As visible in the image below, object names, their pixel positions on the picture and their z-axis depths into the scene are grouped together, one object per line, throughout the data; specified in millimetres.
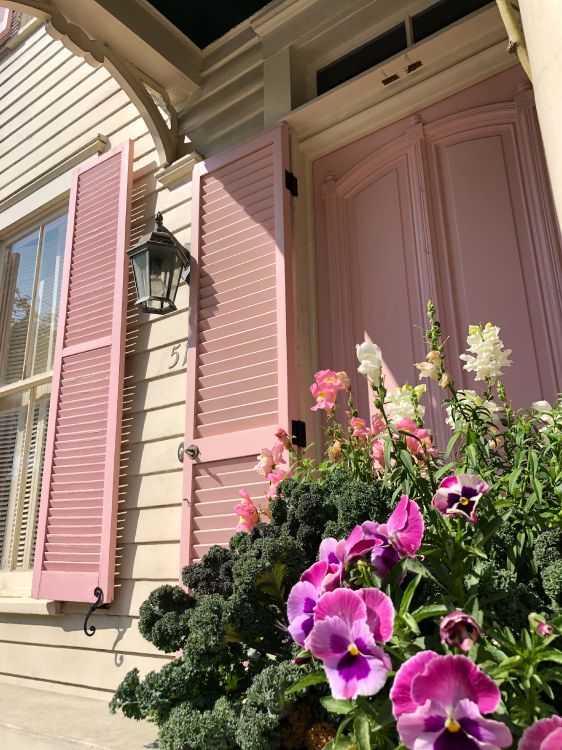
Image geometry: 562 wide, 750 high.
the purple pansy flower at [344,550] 975
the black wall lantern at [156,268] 2955
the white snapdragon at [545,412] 1382
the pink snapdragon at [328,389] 1597
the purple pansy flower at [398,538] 972
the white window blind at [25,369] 3896
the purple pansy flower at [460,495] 1011
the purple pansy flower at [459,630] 765
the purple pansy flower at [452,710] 661
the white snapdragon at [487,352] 1393
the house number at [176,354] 3086
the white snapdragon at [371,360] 1364
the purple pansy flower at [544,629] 845
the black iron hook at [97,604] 2881
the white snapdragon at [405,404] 1460
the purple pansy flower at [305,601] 934
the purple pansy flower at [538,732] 684
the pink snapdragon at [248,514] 1779
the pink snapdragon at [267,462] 1896
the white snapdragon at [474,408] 1412
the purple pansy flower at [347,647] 783
